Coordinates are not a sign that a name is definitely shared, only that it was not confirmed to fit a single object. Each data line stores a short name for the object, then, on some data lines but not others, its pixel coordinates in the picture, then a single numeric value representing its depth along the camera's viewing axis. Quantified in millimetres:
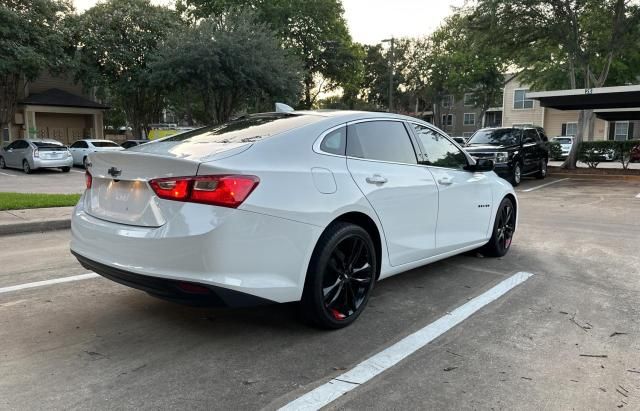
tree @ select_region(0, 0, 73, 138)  23438
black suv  15016
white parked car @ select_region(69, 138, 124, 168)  23547
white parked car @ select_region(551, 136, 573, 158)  30978
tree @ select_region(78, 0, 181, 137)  27156
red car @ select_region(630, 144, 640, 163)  19250
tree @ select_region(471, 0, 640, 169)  18406
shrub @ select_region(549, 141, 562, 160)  23203
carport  17206
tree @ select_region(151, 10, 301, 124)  23250
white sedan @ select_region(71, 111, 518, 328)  3139
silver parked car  20406
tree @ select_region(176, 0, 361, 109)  33938
